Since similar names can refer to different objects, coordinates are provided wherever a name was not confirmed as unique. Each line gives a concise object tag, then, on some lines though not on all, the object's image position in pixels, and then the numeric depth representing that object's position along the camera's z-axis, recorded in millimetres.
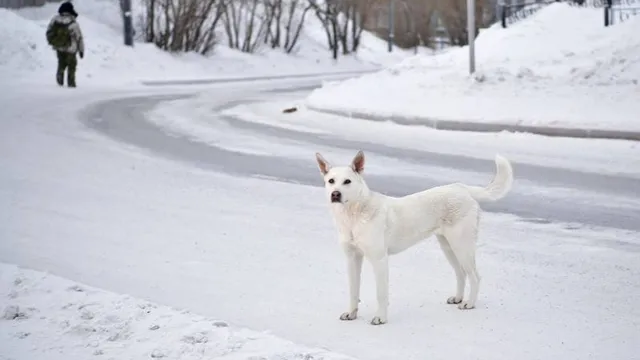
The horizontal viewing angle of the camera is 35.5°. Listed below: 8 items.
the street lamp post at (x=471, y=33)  20672
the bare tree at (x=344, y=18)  53094
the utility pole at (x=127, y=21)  34719
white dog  6117
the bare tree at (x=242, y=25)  47281
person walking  25594
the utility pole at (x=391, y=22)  63188
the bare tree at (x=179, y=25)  38688
